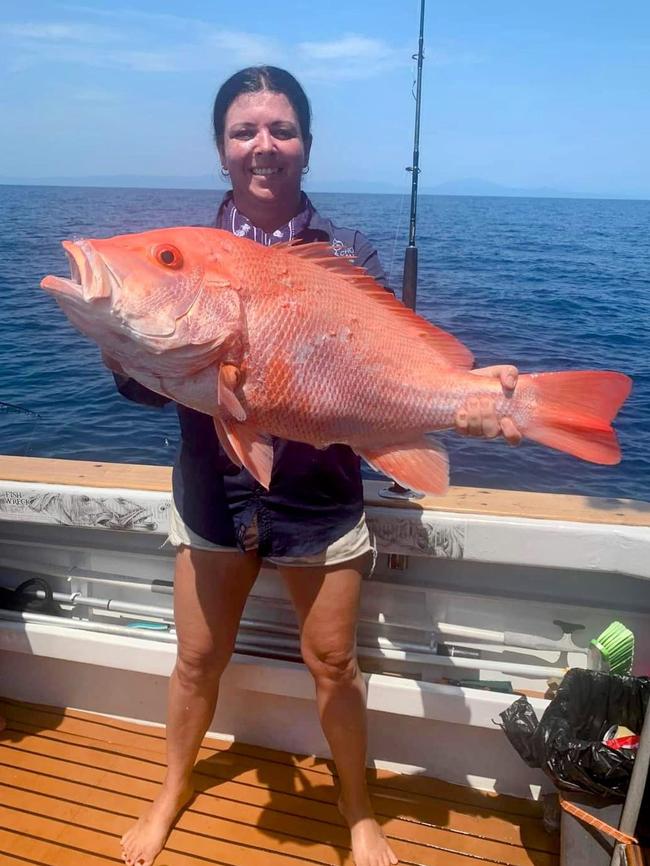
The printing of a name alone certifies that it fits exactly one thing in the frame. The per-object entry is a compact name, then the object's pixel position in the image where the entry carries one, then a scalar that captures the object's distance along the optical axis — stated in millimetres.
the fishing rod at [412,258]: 3498
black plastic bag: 2535
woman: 2320
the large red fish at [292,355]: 1829
